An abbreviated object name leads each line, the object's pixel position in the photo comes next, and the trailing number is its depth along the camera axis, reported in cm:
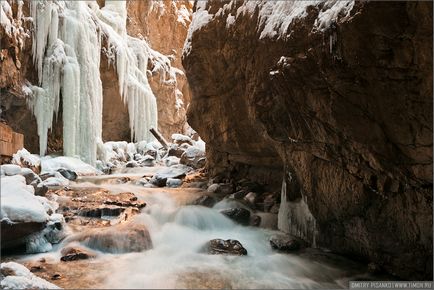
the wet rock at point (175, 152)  2119
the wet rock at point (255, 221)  868
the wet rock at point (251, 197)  1015
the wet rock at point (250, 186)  1092
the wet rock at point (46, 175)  1215
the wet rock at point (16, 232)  567
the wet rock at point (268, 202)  958
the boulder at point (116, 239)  633
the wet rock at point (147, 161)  1959
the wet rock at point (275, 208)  925
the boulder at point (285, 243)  678
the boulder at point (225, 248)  650
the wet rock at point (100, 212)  807
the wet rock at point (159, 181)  1340
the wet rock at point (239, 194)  1063
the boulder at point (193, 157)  1684
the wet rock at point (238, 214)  873
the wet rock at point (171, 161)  1908
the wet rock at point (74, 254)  582
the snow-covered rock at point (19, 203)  581
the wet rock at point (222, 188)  1135
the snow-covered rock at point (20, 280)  384
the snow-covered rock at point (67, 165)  1415
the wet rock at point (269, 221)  855
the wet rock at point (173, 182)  1316
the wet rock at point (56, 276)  494
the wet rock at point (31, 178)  793
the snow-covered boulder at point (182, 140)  2315
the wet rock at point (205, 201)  984
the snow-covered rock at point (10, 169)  751
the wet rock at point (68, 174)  1328
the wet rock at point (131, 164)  1888
